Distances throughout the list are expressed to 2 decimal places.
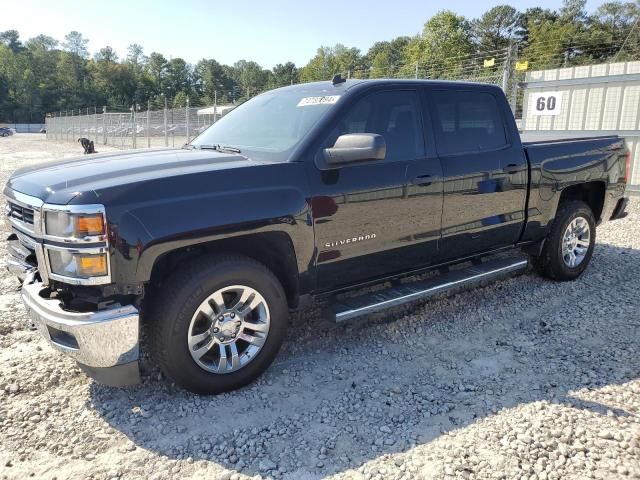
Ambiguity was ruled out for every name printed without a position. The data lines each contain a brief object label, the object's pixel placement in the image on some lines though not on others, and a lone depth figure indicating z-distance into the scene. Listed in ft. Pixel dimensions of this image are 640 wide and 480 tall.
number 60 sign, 34.19
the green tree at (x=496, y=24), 275.59
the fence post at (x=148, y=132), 78.95
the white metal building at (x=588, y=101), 30.55
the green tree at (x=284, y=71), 337.52
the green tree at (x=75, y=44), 451.94
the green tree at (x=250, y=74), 353.31
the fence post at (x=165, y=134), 71.51
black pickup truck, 8.83
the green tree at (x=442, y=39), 200.23
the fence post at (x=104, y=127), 100.27
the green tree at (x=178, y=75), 391.81
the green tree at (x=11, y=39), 442.63
